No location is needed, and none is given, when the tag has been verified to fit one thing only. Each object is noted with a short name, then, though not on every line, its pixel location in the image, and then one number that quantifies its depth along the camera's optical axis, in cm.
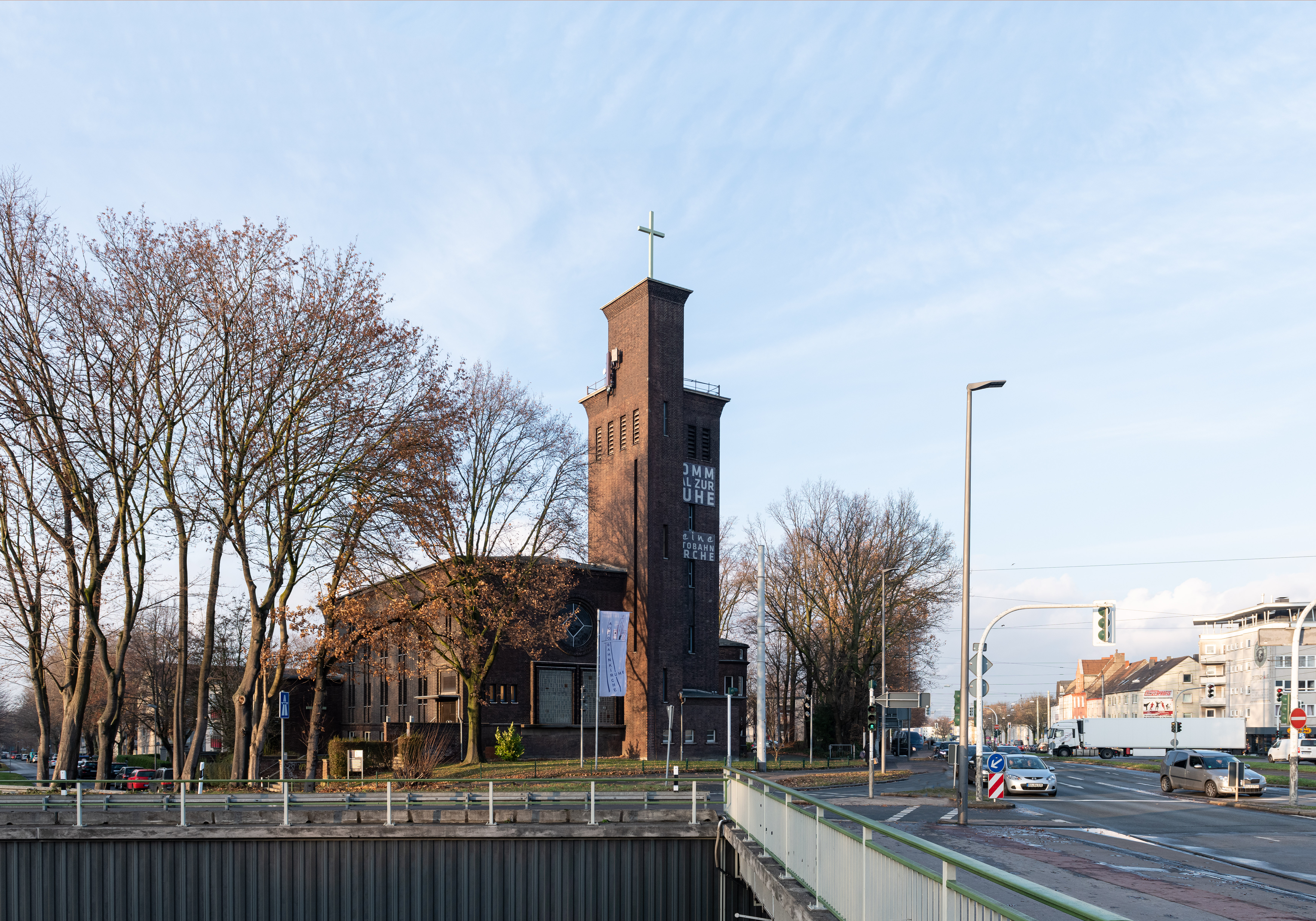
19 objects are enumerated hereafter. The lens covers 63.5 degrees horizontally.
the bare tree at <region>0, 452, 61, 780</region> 3234
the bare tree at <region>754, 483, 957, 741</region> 6494
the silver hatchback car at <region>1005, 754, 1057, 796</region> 3666
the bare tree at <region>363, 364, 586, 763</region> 4091
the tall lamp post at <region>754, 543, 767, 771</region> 4053
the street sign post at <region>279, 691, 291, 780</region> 3488
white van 6862
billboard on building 11994
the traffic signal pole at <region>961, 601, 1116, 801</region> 2914
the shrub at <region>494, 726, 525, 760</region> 4922
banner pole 4747
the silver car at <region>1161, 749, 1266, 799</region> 3659
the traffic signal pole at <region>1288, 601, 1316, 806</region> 3130
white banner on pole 4731
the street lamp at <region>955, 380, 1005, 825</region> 2450
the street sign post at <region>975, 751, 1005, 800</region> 2655
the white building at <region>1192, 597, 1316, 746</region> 10350
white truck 7612
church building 5338
